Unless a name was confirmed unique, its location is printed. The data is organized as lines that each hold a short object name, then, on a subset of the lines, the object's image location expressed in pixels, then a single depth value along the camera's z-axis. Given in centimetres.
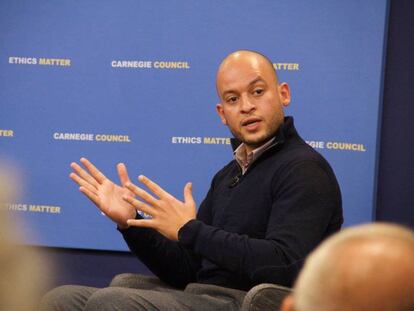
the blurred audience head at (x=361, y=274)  193
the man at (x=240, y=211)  495
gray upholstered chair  477
